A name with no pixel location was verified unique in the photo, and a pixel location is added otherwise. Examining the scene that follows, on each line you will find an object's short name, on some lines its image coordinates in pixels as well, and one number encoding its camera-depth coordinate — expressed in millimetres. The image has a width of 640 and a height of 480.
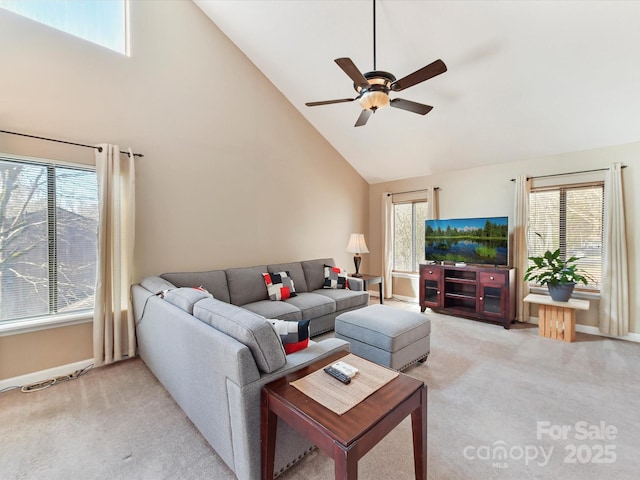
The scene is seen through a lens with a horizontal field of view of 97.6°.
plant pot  3408
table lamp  4988
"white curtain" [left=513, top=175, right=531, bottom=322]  4027
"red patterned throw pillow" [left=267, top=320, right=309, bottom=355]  1679
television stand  3867
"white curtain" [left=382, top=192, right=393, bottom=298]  5539
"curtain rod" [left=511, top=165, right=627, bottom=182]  3531
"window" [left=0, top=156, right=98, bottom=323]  2416
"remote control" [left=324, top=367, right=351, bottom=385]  1375
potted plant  3426
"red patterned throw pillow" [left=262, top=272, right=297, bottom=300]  3691
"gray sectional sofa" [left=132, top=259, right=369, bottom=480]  1334
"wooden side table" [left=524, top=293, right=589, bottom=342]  3352
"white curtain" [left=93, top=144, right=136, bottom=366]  2701
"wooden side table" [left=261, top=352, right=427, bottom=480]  1011
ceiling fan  2057
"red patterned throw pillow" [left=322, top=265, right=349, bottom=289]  4355
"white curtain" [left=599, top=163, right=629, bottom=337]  3357
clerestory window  2514
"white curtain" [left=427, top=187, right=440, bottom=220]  4902
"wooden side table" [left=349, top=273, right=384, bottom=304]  4546
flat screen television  4012
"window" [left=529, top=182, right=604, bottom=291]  3629
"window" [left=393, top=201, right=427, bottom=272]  5308
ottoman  2443
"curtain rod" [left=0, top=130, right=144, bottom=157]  2385
